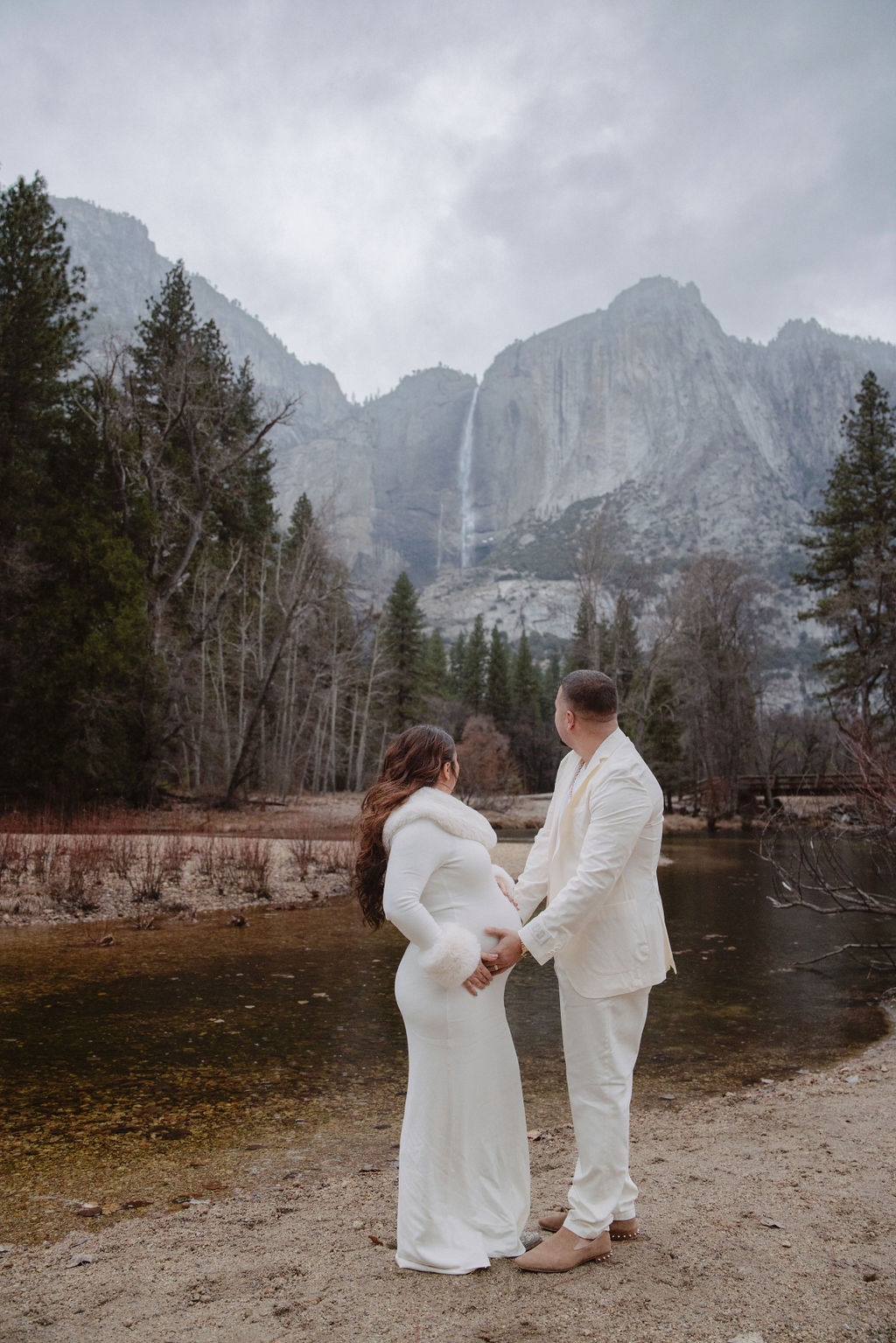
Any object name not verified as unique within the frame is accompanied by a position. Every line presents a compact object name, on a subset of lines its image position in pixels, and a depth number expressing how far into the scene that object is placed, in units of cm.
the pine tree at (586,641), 3609
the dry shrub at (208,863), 1309
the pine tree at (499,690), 6388
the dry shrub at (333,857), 1528
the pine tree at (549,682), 7081
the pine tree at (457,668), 7038
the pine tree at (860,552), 2880
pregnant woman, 280
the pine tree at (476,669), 6612
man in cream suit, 282
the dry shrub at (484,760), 4012
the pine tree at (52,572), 1975
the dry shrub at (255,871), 1295
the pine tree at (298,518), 4277
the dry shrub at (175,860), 1266
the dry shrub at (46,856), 1164
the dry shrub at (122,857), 1208
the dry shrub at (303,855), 1455
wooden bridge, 3097
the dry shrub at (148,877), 1173
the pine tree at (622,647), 3778
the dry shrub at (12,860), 1167
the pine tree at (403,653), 4894
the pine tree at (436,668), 5659
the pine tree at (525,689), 6500
